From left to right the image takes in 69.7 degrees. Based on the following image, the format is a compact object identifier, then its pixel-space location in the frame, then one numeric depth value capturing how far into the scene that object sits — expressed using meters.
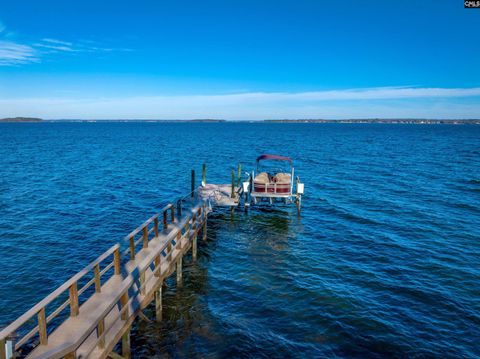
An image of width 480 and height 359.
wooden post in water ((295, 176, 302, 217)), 26.23
